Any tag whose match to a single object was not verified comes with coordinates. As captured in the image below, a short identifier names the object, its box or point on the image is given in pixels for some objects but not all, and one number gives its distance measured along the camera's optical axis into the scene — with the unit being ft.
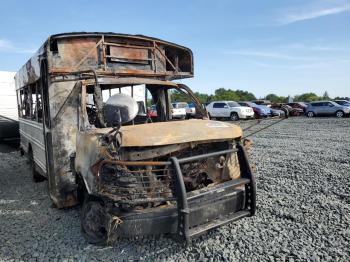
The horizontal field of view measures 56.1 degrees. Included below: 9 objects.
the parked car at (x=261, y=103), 110.83
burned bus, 11.09
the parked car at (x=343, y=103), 92.58
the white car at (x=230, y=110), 85.25
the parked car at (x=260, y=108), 91.33
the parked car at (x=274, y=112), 94.17
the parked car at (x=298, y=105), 110.33
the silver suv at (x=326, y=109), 91.08
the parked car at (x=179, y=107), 80.66
